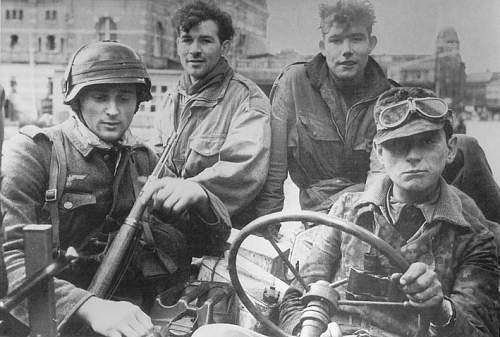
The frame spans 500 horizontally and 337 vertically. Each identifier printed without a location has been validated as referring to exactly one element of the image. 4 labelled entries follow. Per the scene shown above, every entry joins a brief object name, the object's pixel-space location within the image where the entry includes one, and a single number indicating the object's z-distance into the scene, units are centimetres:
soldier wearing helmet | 285
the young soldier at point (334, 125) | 304
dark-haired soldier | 307
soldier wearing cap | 272
